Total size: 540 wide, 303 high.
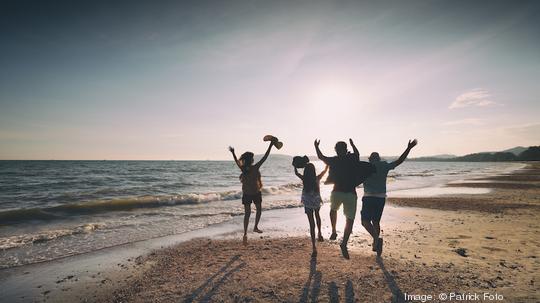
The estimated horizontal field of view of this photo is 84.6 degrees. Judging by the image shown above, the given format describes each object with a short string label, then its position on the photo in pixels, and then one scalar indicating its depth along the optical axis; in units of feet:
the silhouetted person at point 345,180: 22.24
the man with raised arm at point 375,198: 22.65
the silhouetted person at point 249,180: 27.02
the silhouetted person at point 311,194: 23.66
